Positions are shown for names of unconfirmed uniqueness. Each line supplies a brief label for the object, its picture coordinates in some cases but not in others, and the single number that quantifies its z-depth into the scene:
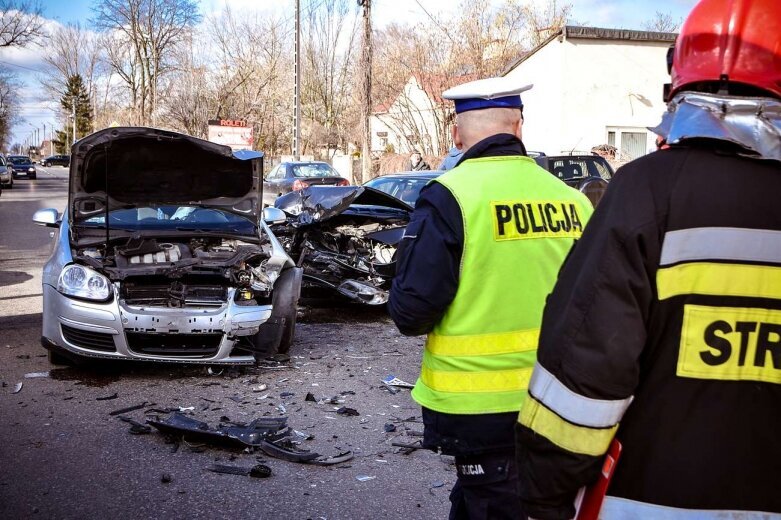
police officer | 2.39
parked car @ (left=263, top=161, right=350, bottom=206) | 23.56
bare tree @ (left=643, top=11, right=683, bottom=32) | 41.09
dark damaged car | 8.94
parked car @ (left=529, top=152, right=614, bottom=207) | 14.59
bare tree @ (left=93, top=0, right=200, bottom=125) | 51.72
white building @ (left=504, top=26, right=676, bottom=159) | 24.03
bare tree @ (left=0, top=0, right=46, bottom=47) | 44.00
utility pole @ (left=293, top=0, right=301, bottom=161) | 28.77
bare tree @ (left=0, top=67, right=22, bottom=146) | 71.91
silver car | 6.02
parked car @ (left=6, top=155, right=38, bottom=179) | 53.91
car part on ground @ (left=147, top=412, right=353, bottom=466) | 4.59
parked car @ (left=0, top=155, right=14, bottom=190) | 39.97
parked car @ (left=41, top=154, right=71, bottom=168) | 87.72
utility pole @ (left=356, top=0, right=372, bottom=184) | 23.50
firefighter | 1.54
